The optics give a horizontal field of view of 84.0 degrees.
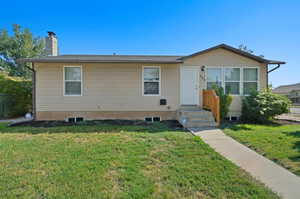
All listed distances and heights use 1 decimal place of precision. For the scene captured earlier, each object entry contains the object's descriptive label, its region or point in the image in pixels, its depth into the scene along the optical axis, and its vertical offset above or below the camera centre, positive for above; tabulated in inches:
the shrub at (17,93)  400.5 +16.7
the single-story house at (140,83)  323.0 +34.0
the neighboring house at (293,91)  1356.1 +72.2
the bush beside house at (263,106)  291.1 -11.7
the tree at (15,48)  1018.1 +322.1
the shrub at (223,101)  319.3 -3.0
